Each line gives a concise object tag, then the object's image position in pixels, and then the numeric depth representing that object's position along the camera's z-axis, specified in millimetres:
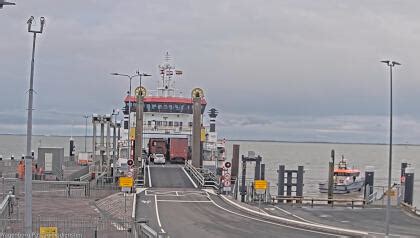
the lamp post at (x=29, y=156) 18375
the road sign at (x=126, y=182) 34750
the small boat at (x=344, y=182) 80688
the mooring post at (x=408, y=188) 53791
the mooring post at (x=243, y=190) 55188
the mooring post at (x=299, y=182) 55500
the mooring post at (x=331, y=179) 53844
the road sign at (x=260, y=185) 35278
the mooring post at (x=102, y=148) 58984
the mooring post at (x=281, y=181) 56750
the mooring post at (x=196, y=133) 52875
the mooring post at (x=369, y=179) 58100
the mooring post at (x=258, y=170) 62719
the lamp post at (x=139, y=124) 52250
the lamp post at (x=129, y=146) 53188
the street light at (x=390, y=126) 27678
